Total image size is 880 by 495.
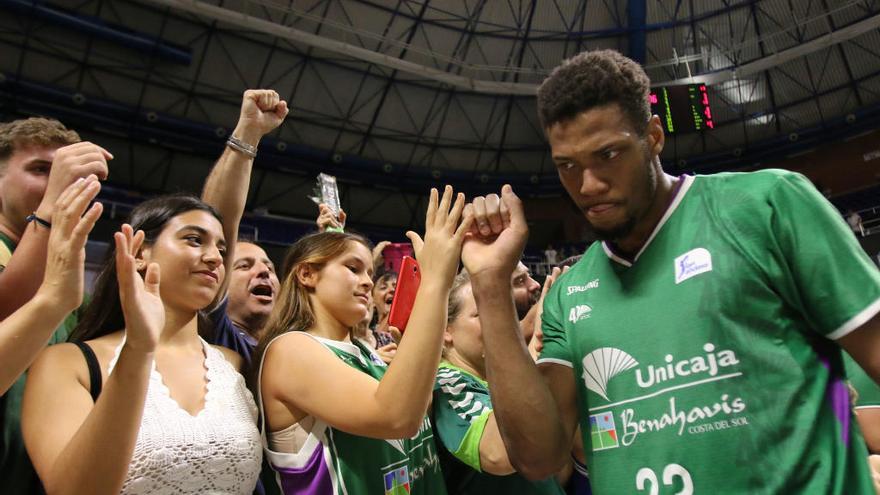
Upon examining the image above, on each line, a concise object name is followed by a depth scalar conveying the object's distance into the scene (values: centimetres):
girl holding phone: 167
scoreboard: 1282
